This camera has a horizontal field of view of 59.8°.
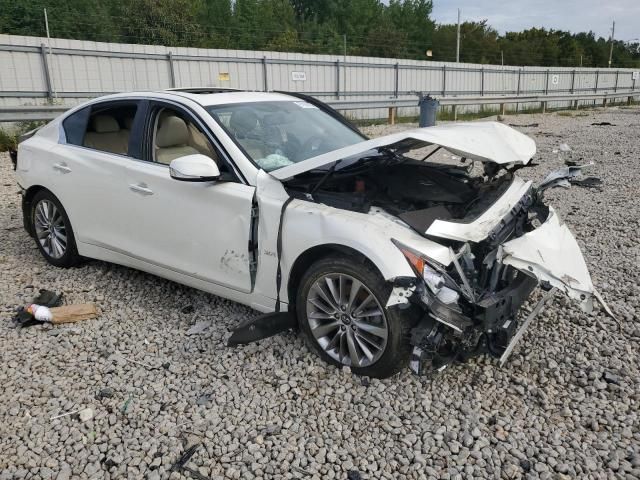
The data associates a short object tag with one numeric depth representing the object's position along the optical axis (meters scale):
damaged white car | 3.07
